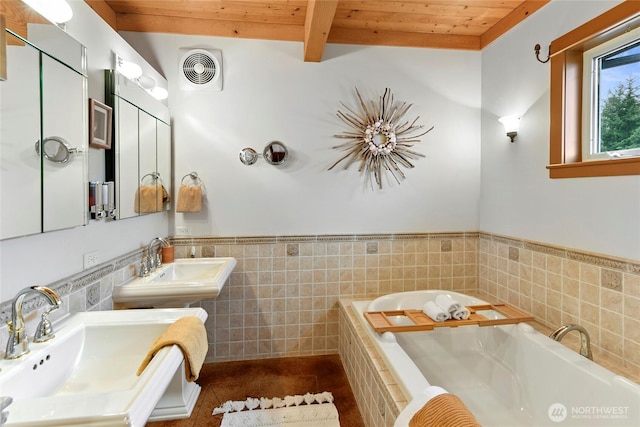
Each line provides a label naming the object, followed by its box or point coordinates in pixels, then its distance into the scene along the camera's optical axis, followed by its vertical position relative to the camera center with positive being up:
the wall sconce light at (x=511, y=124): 2.27 +0.61
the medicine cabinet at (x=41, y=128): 1.07 +0.31
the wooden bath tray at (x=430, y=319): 1.86 -0.71
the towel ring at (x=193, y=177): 2.42 +0.23
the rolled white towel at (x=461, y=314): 1.98 -0.69
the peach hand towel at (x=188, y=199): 2.35 +0.06
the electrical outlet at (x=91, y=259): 1.53 -0.26
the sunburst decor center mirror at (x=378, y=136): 2.58 +0.59
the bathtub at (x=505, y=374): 1.39 -0.91
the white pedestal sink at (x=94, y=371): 0.77 -0.52
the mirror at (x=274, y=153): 2.47 +0.43
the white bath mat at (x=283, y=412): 1.87 -1.28
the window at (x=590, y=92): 1.65 +0.68
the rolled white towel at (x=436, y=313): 1.95 -0.67
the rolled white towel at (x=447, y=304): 1.99 -0.64
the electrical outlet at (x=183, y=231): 2.45 -0.19
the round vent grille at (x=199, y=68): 2.39 +1.07
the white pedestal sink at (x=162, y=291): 1.76 -0.48
